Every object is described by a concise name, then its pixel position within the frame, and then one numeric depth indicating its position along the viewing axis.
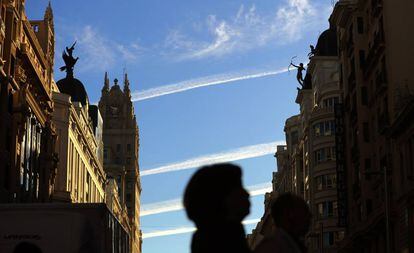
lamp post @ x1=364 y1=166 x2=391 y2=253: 42.28
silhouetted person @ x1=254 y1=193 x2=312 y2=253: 5.29
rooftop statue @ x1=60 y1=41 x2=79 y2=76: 113.50
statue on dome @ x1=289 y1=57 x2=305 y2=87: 105.31
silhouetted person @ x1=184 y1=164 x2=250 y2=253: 4.95
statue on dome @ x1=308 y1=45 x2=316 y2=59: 93.43
